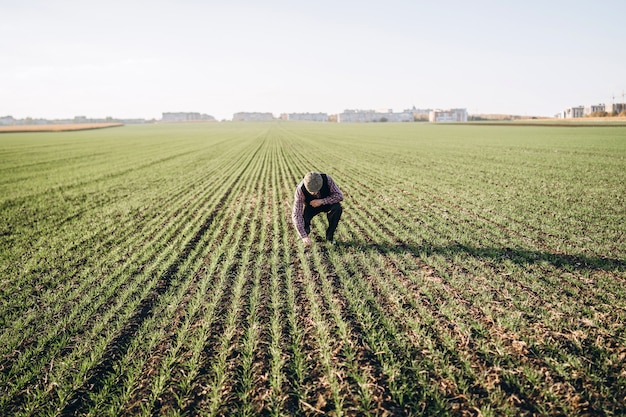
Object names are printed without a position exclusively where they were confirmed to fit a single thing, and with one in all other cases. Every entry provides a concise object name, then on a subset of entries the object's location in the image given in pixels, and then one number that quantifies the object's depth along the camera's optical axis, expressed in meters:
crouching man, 6.70
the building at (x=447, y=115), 178.25
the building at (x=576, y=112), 148.56
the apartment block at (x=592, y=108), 142.62
